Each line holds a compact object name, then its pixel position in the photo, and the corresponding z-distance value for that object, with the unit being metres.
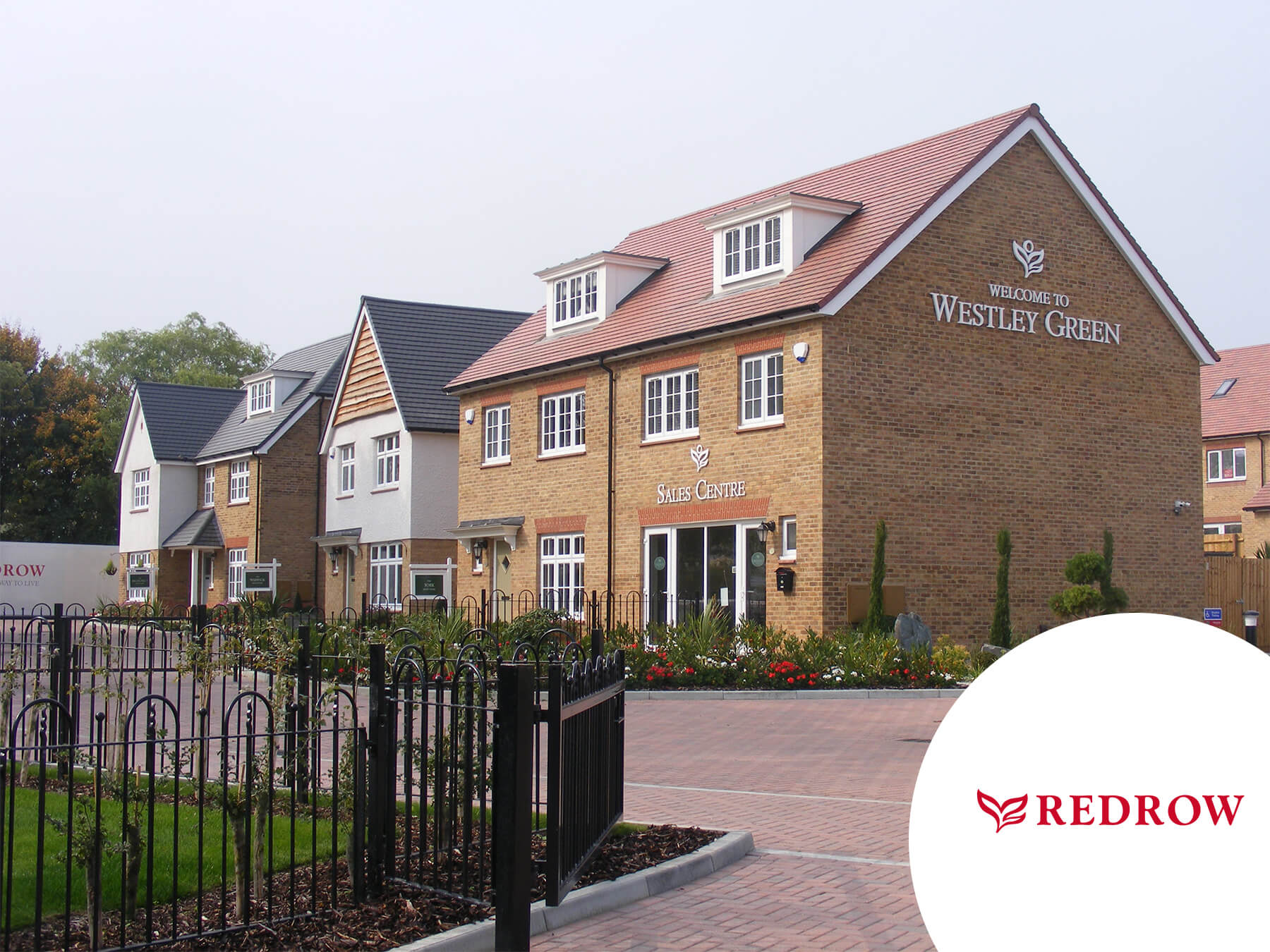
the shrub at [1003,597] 23.03
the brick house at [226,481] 41.72
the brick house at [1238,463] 42.31
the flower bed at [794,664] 20.11
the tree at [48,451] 59.66
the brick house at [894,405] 23.16
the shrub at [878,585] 22.28
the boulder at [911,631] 21.27
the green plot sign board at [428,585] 30.97
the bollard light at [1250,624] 23.67
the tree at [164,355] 79.31
